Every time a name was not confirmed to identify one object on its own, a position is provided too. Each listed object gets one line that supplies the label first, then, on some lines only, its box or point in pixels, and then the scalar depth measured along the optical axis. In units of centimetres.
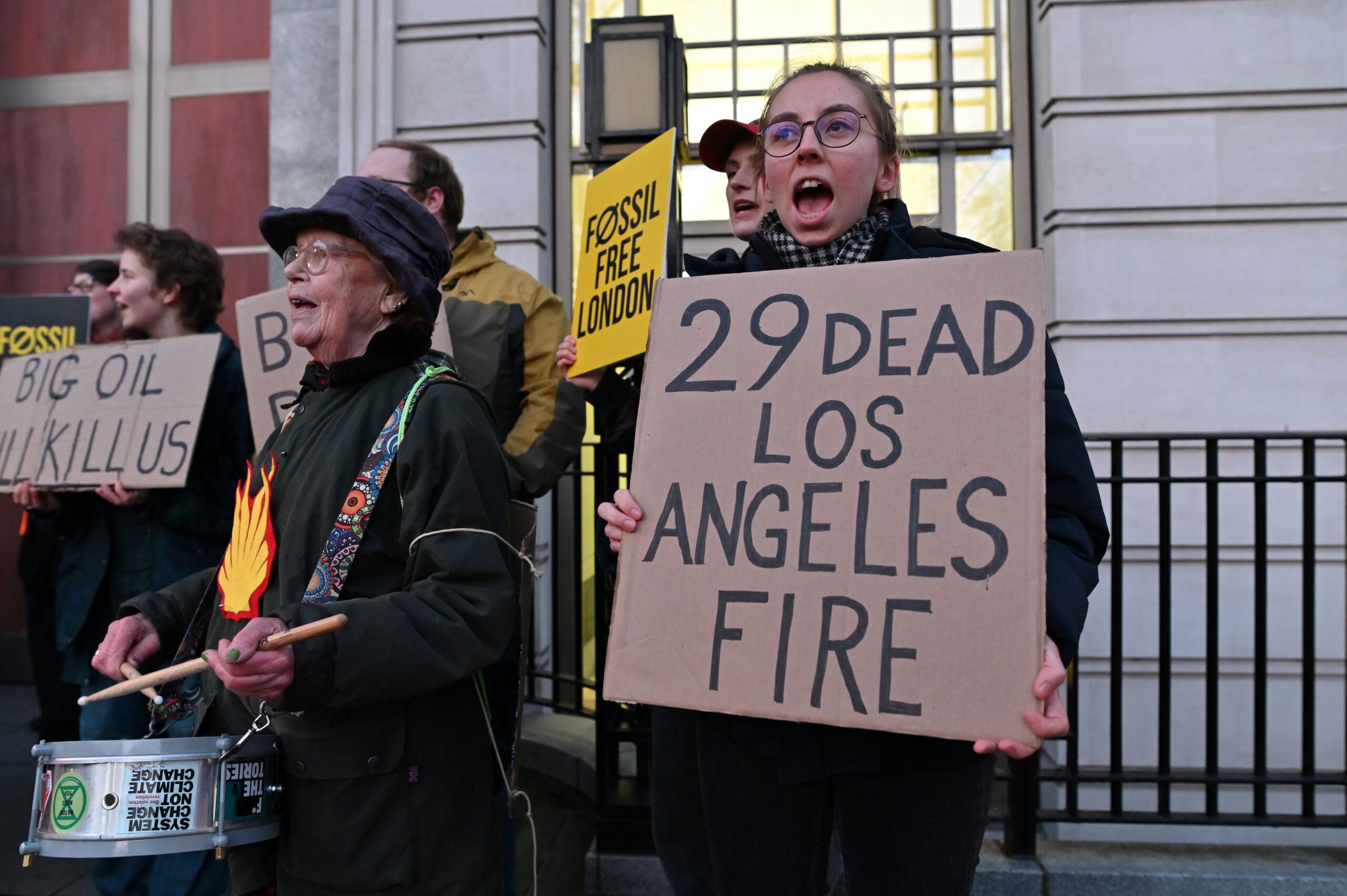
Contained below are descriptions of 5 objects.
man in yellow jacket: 292
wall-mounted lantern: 387
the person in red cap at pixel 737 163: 278
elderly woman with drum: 157
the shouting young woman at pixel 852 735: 150
